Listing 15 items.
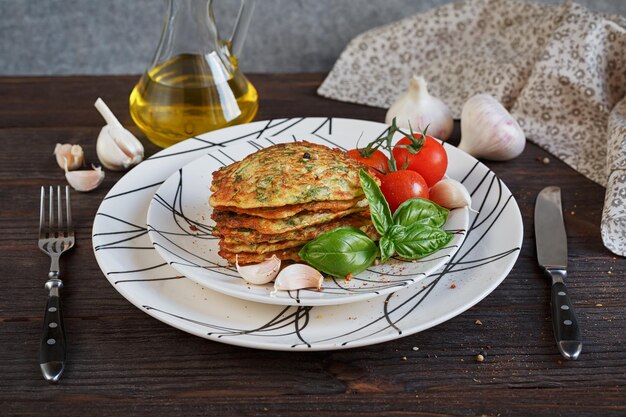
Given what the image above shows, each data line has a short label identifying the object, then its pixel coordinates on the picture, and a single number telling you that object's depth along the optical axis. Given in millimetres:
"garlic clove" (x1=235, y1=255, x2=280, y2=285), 596
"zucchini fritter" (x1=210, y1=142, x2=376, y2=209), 604
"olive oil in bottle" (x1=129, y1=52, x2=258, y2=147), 780
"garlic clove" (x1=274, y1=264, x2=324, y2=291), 587
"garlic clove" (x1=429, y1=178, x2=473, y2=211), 665
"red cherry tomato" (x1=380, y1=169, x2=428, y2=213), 662
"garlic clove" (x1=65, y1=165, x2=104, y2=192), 760
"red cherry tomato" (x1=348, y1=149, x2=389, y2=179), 691
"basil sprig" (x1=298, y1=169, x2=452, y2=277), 593
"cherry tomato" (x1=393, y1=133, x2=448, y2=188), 698
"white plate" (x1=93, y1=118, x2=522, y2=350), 572
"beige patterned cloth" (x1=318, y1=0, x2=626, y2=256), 838
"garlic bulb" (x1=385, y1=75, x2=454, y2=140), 825
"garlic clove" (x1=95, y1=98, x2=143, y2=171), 781
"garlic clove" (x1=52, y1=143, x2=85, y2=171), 795
